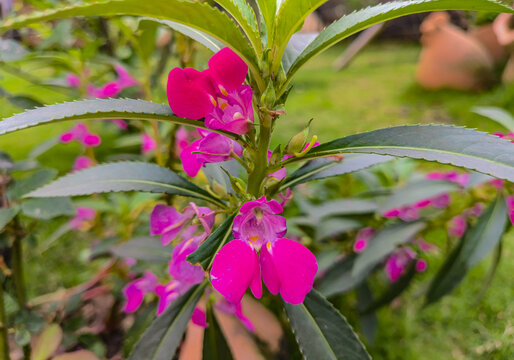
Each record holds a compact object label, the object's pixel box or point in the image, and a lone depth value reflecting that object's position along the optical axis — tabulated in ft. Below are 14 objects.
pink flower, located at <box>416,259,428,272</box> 0.86
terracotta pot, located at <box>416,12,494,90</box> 2.67
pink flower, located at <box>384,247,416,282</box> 0.83
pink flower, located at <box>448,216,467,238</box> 0.94
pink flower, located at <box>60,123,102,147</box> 0.93
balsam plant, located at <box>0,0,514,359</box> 0.34
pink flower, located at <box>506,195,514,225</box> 0.72
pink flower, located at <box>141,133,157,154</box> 0.96
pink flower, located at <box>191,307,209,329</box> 0.54
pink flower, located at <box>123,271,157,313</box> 0.65
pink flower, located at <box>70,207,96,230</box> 1.00
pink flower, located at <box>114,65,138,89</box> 0.98
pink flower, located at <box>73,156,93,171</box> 0.99
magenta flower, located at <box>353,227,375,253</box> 0.86
